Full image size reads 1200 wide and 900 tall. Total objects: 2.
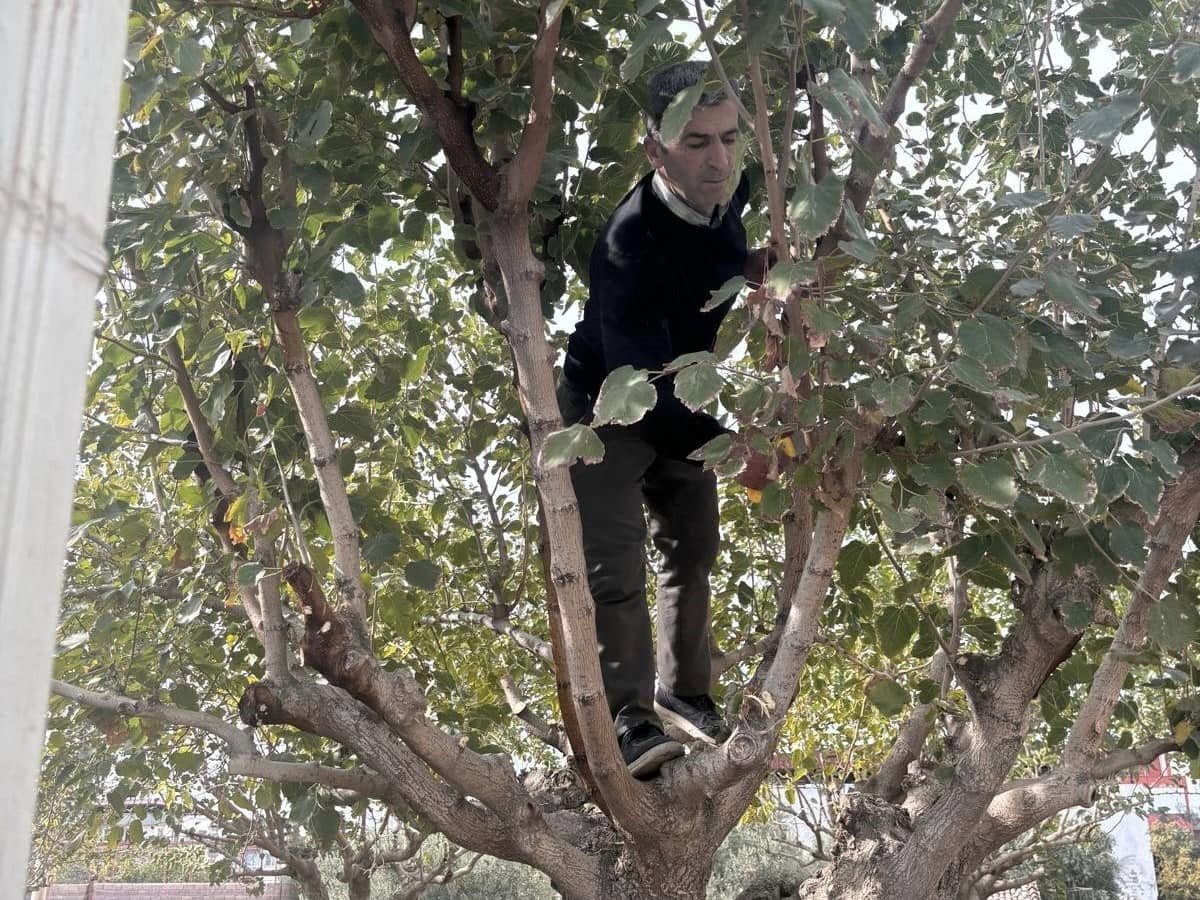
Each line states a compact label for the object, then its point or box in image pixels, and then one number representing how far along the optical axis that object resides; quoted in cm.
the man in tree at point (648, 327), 273
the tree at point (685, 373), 212
